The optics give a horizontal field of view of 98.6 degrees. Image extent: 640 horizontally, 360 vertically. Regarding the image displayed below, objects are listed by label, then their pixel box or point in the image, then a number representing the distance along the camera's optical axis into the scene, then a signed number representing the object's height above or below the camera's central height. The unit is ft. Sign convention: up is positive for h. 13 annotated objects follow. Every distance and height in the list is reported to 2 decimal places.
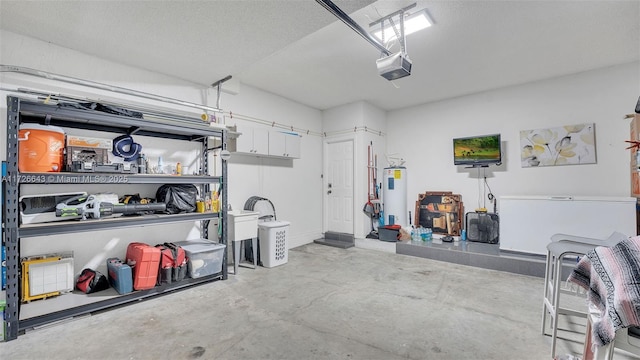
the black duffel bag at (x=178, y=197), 10.57 -0.39
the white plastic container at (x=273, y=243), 13.35 -2.80
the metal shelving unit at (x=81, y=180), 7.16 +0.25
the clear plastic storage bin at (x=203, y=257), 10.52 -2.78
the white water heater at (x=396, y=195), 18.31 -0.73
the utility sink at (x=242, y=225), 12.34 -1.78
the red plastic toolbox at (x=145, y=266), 9.28 -2.69
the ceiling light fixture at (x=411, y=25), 8.94 +5.46
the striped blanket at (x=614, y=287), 3.80 -1.56
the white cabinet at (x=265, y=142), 13.84 +2.34
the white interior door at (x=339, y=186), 18.76 -0.08
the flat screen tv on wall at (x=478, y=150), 15.34 +1.89
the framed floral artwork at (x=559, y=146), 13.66 +1.90
